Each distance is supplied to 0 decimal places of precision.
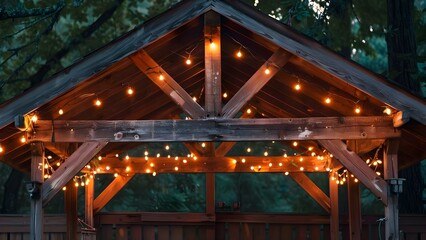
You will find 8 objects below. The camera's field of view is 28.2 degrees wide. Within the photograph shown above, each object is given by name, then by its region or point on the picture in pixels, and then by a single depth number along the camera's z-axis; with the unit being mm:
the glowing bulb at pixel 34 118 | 10406
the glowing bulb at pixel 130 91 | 11203
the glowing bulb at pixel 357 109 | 10912
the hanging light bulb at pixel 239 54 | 10838
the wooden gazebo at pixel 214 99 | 9828
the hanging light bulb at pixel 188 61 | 11080
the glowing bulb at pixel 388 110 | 10070
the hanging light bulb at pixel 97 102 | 11156
